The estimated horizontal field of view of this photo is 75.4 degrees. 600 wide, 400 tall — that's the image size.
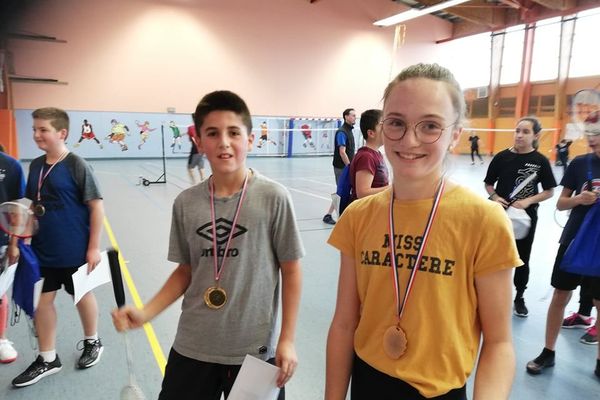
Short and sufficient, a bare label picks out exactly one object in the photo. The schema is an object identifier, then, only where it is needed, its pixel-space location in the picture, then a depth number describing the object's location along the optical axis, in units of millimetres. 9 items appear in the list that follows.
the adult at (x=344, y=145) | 6891
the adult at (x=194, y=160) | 9508
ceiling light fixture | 17008
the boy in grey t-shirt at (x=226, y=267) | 1612
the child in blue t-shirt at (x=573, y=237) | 2811
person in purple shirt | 3617
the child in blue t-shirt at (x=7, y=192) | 2816
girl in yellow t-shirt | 1079
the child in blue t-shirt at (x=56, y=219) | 2672
